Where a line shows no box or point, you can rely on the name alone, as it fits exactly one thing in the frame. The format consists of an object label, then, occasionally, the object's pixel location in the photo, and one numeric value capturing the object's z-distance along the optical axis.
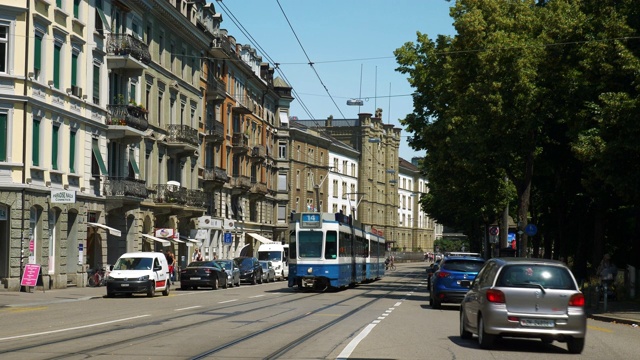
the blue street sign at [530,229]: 38.68
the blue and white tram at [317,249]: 41.72
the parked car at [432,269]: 41.36
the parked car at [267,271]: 60.37
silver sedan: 16.44
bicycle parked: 45.28
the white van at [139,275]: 36.03
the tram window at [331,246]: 41.78
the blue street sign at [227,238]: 61.54
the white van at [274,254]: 66.81
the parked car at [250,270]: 56.56
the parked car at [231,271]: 49.93
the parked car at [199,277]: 45.91
